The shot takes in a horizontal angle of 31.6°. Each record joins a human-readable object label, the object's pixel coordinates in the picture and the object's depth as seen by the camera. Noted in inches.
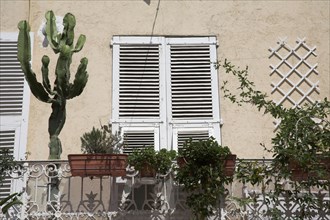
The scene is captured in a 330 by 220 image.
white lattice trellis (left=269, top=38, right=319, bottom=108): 346.9
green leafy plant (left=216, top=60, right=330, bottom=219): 237.0
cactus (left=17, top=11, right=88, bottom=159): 271.6
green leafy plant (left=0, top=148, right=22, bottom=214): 265.1
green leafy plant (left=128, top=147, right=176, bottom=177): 267.3
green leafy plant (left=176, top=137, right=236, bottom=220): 257.1
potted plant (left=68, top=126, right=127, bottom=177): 262.1
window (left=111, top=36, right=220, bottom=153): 333.4
